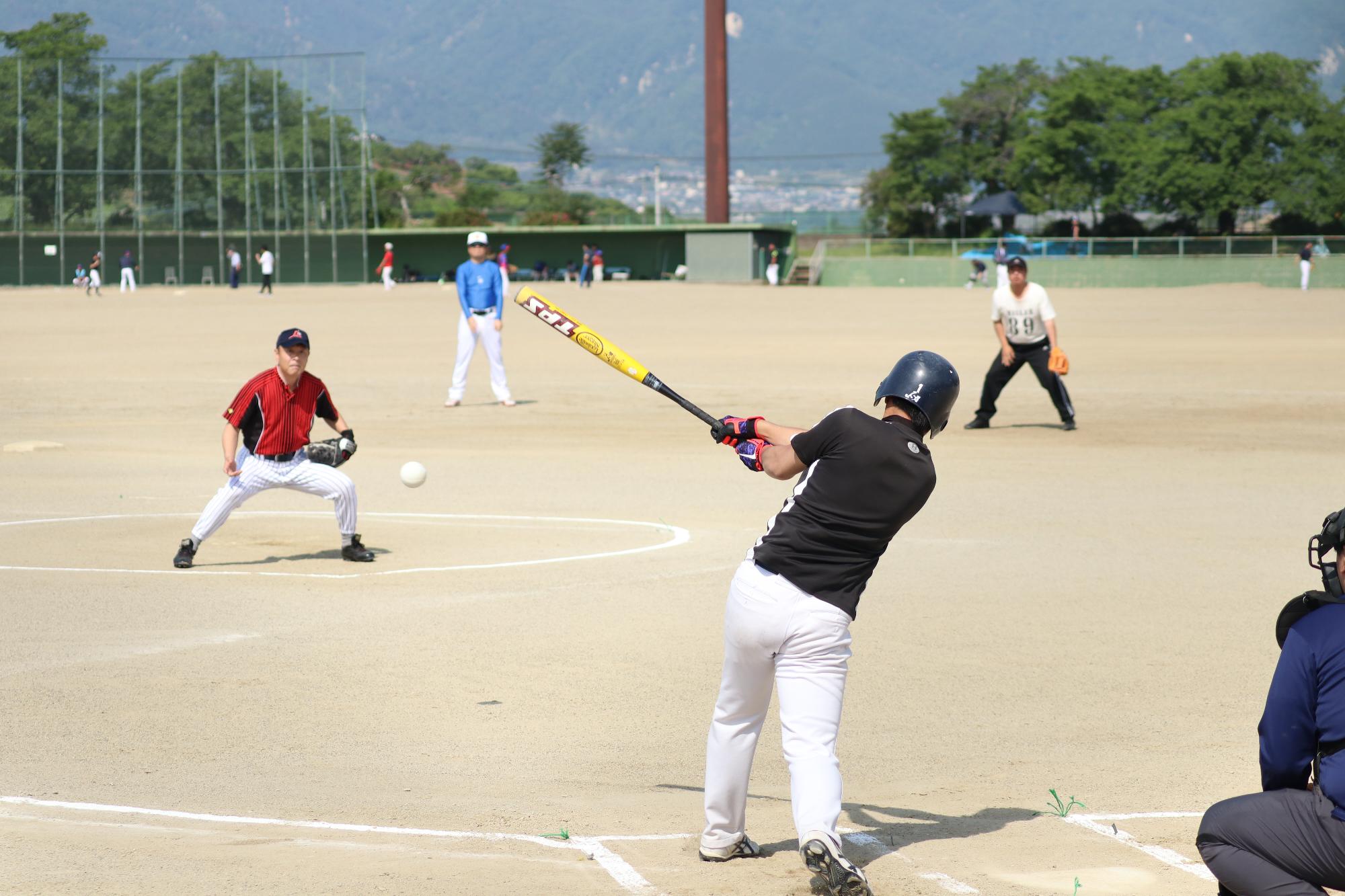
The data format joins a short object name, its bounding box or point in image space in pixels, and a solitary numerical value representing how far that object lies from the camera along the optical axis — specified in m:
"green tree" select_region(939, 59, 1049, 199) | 108.69
